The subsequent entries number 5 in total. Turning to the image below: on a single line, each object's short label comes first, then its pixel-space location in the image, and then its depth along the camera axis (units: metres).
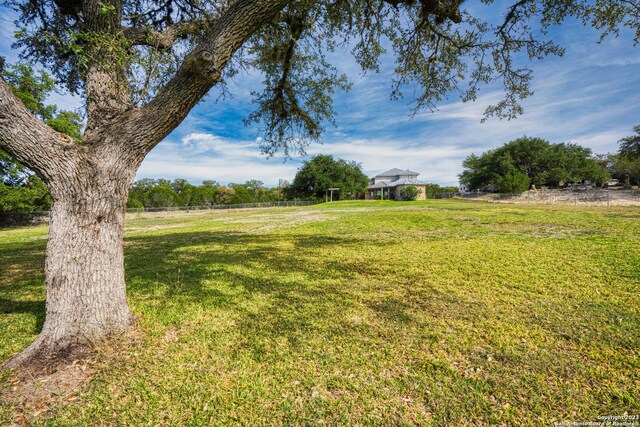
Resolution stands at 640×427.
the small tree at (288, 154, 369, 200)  59.59
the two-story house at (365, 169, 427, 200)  61.06
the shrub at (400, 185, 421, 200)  55.81
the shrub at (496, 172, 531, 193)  44.06
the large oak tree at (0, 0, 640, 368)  2.72
